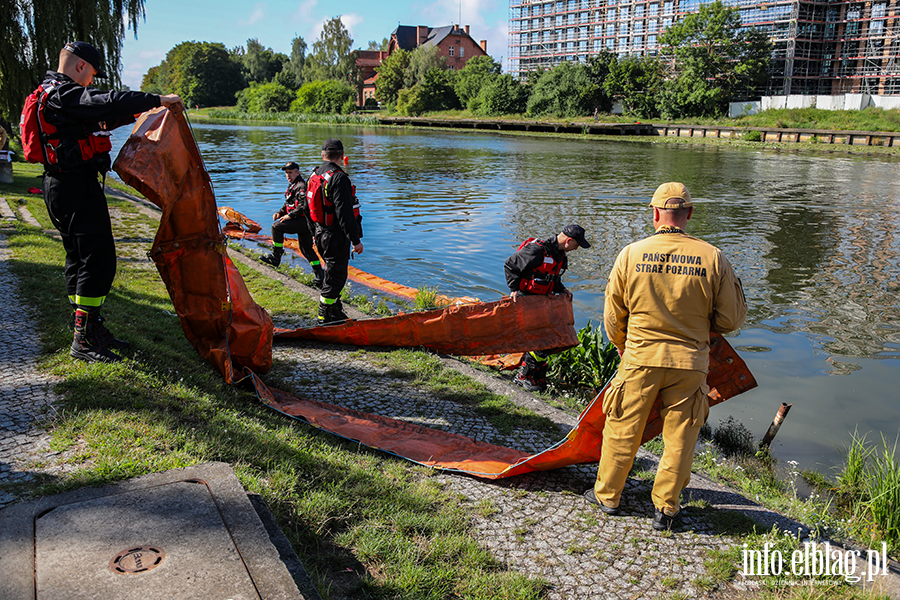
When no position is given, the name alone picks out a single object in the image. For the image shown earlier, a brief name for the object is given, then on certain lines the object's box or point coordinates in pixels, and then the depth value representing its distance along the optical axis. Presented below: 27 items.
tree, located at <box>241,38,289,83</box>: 131.62
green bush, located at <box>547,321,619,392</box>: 7.31
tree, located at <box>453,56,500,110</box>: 85.50
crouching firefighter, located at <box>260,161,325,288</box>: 10.92
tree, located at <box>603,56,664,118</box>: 69.19
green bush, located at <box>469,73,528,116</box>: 80.31
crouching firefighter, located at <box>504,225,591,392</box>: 6.34
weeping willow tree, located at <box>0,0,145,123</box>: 14.50
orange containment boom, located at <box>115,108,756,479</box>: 4.35
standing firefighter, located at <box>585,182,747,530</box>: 3.77
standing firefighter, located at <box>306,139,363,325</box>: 7.51
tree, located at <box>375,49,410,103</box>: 95.06
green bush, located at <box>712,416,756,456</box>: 6.39
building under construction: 69.19
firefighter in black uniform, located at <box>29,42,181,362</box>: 4.35
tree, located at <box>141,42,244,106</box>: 123.12
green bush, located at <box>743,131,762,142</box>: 51.50
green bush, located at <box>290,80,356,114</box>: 95.19
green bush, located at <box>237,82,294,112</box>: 104.44
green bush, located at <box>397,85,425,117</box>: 87.19
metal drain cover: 2.52
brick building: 106.94
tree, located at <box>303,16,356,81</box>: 107.75
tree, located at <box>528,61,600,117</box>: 73.50
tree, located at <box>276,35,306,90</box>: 112.38
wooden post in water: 5.73
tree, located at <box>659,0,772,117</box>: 65.19
